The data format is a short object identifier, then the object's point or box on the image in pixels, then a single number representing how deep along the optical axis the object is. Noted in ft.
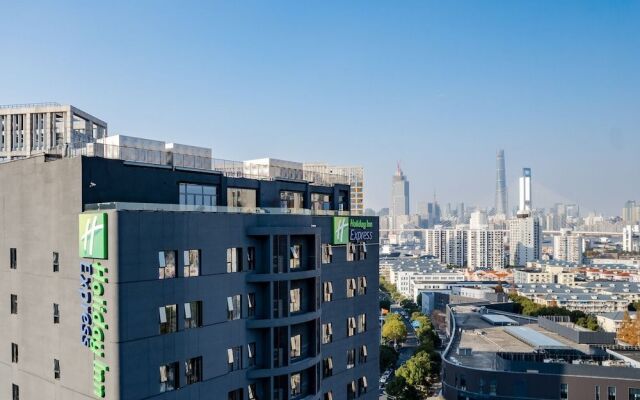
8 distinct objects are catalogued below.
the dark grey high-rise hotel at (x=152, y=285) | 81.05
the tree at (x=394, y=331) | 442.50
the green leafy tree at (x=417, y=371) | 290.56
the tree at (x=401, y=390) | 266.98
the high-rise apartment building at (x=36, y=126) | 295.89
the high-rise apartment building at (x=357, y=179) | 374.63
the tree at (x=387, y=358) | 349.20
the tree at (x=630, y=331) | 386.93
